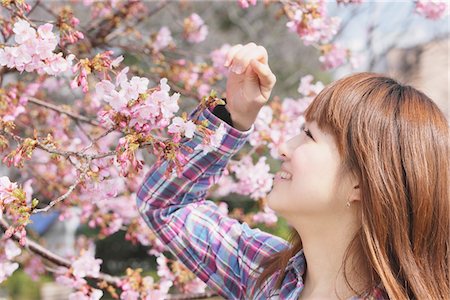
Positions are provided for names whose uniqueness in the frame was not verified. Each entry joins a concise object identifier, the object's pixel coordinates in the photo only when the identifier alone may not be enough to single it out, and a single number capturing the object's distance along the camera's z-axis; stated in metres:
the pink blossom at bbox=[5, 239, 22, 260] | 1.65
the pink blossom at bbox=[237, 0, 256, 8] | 1.62
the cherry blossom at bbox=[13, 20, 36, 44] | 1.27
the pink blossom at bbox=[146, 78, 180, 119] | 1.21
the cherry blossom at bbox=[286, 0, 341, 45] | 1.69
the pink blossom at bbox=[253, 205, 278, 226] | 1.86
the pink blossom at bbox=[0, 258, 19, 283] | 1.66
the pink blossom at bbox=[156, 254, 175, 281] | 1.76
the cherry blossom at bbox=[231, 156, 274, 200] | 1.82
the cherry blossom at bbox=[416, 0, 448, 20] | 1.88
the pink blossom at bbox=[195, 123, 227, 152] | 1.25
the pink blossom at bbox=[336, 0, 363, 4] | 1.77
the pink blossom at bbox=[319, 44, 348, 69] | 2.00
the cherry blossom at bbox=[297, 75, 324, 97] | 1.90
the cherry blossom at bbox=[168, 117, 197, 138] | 1.21
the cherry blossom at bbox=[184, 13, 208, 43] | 2.19
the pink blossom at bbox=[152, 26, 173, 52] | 2.06
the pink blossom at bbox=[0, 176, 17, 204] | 1.20
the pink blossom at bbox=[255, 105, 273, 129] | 1.85
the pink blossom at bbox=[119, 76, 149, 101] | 1.21
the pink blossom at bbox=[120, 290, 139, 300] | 1.60
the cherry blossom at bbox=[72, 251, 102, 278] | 1.66
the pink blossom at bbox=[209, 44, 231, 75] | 2.18
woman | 1.29
